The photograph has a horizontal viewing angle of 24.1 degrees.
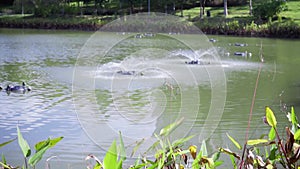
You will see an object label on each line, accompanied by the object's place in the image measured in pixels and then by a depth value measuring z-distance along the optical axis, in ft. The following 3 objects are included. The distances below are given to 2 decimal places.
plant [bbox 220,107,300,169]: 18.82
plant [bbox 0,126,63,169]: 18.30
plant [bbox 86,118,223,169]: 18.04
